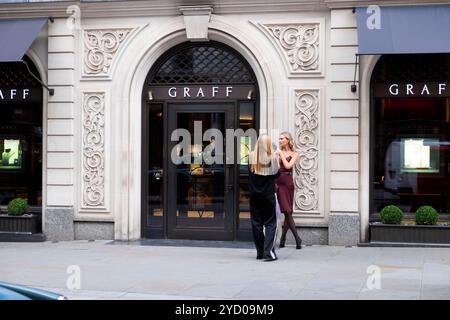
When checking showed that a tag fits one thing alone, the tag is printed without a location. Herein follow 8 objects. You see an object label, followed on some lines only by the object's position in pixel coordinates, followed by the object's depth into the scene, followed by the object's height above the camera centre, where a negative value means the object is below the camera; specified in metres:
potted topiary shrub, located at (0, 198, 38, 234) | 13.70 -0.98
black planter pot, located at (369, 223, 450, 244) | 12.21 -1.08
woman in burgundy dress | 12.16 -0.18
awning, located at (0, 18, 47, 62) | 12.77 +2.60
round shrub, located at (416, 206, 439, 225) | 12.23 -0.77
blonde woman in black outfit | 10.89 -0.35
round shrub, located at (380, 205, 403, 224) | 12.33 -0.76
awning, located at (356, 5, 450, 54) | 11.54 +2.48
